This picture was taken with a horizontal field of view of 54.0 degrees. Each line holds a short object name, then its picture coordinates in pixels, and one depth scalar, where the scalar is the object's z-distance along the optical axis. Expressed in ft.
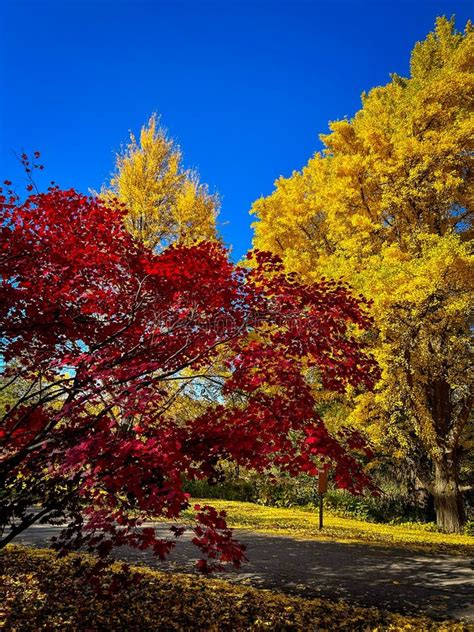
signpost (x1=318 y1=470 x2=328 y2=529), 30.27
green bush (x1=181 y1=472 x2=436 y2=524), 47.19
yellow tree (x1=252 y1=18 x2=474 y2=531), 28.27
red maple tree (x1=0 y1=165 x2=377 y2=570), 10.82
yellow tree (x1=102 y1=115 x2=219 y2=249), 41.09
